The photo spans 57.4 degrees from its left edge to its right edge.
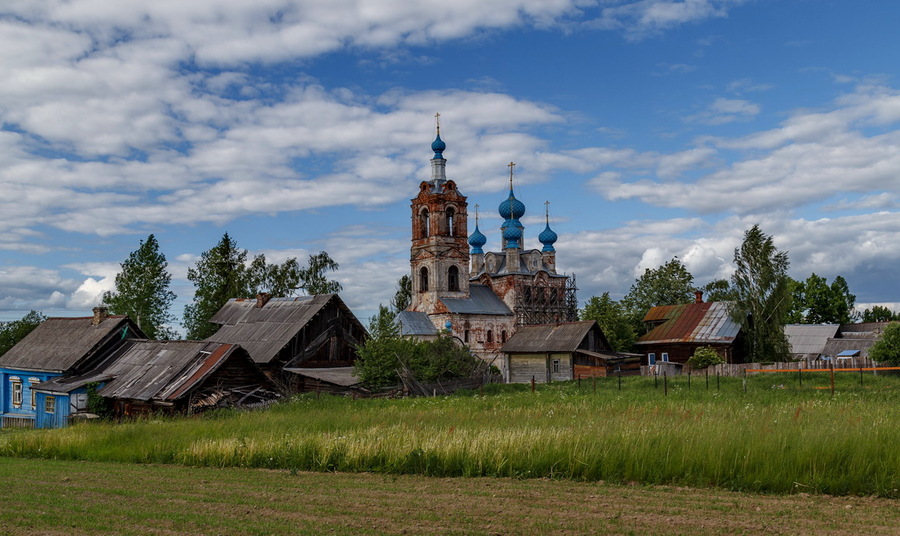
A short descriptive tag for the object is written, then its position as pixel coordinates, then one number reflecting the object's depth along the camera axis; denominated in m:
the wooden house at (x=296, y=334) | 35.91
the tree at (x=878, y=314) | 80.69
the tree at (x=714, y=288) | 69.84
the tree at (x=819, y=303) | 73.44
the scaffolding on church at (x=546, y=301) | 67.06
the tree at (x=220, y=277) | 60.00
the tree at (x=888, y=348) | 40.66
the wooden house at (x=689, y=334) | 51.19
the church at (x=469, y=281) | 63.38
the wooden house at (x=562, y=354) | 48.91
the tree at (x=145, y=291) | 52.94
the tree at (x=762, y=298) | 49.88
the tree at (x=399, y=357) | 34.22
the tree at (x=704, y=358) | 47.57
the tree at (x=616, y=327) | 57.75
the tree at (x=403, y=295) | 76.98
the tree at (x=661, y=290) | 74.81
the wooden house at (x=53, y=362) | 32.06
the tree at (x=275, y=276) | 61.28
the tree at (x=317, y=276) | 62.47
